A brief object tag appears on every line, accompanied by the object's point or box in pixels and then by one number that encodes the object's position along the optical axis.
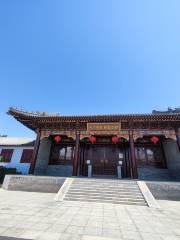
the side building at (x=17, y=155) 15.11
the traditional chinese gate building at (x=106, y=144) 11.27
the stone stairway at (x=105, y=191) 7.05
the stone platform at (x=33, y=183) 9.00
